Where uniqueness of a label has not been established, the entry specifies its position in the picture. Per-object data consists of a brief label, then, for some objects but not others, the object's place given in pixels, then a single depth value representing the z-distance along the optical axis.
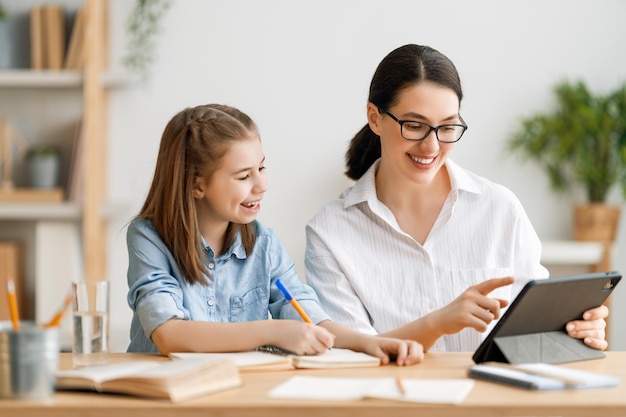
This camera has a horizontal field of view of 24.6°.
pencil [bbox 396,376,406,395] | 2.08
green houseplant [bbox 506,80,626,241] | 4.06
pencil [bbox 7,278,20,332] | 2.08
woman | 2.70
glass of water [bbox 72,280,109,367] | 2.21
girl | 2.47
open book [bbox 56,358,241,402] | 2.05
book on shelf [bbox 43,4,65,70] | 4.16
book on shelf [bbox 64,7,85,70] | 4.16
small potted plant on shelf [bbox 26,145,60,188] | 4.16
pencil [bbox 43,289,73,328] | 2.08
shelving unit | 4.13
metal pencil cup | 2.04
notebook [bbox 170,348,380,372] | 2.24
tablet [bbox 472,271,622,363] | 2.23
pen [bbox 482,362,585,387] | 2.10
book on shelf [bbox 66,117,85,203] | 4.17
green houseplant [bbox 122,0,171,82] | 4.27
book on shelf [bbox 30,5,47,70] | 4.17
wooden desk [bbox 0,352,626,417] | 2.02
